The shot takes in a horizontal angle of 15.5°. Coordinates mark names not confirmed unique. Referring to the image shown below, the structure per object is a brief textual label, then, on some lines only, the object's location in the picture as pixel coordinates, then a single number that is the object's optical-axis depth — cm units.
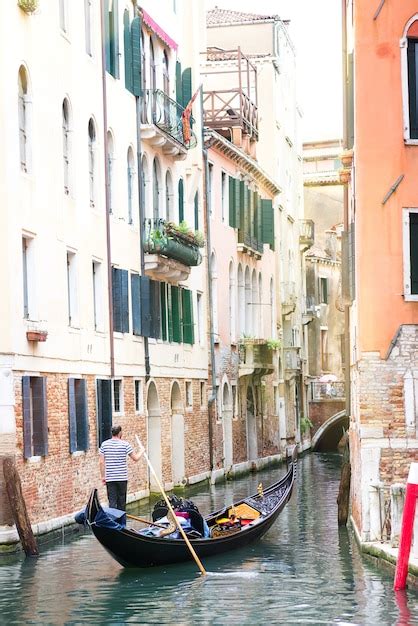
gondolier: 1784
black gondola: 1596
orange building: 1728
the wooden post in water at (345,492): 2100
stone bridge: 5053
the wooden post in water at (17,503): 1809
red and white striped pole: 1355
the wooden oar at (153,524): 1725
